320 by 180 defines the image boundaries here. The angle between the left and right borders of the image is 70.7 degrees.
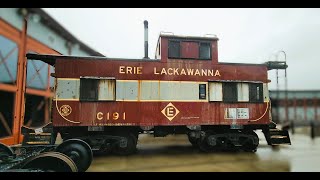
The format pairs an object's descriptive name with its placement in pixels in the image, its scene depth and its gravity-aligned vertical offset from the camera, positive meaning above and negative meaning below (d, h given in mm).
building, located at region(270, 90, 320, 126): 15688 -183
